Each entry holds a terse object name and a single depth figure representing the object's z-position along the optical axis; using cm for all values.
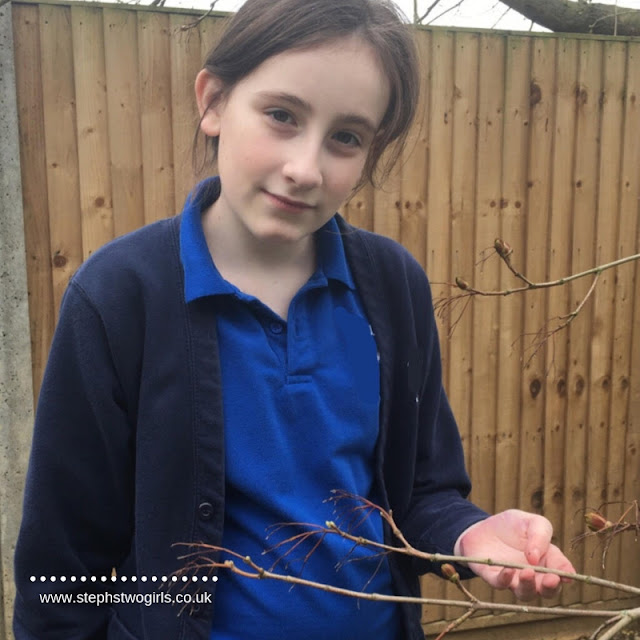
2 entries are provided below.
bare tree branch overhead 354
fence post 259
